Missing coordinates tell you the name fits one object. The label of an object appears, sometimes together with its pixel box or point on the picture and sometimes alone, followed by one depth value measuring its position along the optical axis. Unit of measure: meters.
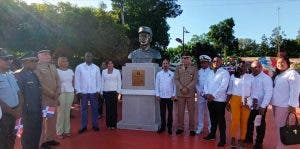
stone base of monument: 4.80
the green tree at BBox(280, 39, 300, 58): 24.21
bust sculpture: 4.92
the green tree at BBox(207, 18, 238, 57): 25.41
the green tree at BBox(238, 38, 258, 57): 26.36
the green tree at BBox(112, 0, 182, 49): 16.97
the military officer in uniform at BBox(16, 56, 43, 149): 3.18
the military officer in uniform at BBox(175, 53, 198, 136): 4.45
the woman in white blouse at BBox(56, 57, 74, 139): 4.29
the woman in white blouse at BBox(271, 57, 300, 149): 3.11
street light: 17.44
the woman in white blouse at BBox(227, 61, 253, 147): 3.68
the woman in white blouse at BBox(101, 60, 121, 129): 4.84
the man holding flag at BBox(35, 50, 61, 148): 3.69
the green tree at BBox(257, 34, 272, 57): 25.79
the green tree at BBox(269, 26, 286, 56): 25.36
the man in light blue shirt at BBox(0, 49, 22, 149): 2.68
